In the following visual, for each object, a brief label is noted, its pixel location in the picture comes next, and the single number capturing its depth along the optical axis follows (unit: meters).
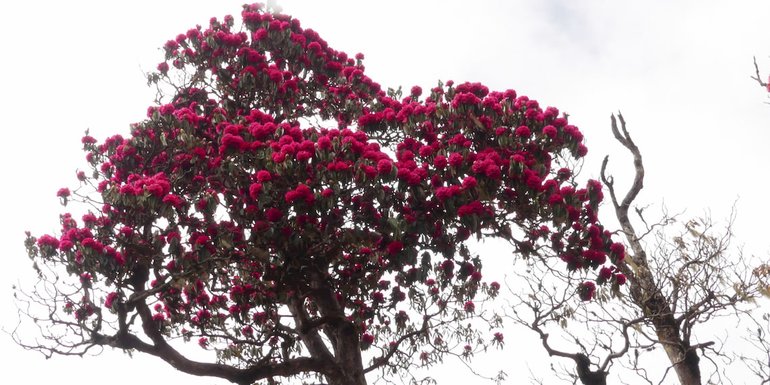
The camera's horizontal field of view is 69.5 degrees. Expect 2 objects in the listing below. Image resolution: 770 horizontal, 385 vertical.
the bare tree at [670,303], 7.91
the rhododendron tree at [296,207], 5.76
